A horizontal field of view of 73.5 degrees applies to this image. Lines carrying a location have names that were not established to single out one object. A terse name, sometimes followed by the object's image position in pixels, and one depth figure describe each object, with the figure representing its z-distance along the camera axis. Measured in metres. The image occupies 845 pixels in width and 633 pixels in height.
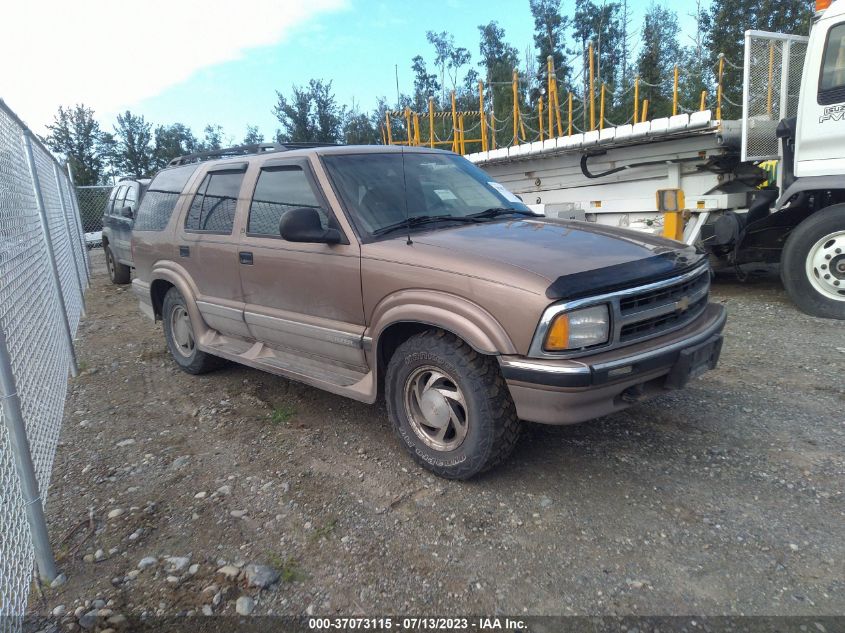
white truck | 5.68
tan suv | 2.66
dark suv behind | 10.25
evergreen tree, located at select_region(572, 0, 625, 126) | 39.47
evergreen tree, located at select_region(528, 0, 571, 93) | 45.79
